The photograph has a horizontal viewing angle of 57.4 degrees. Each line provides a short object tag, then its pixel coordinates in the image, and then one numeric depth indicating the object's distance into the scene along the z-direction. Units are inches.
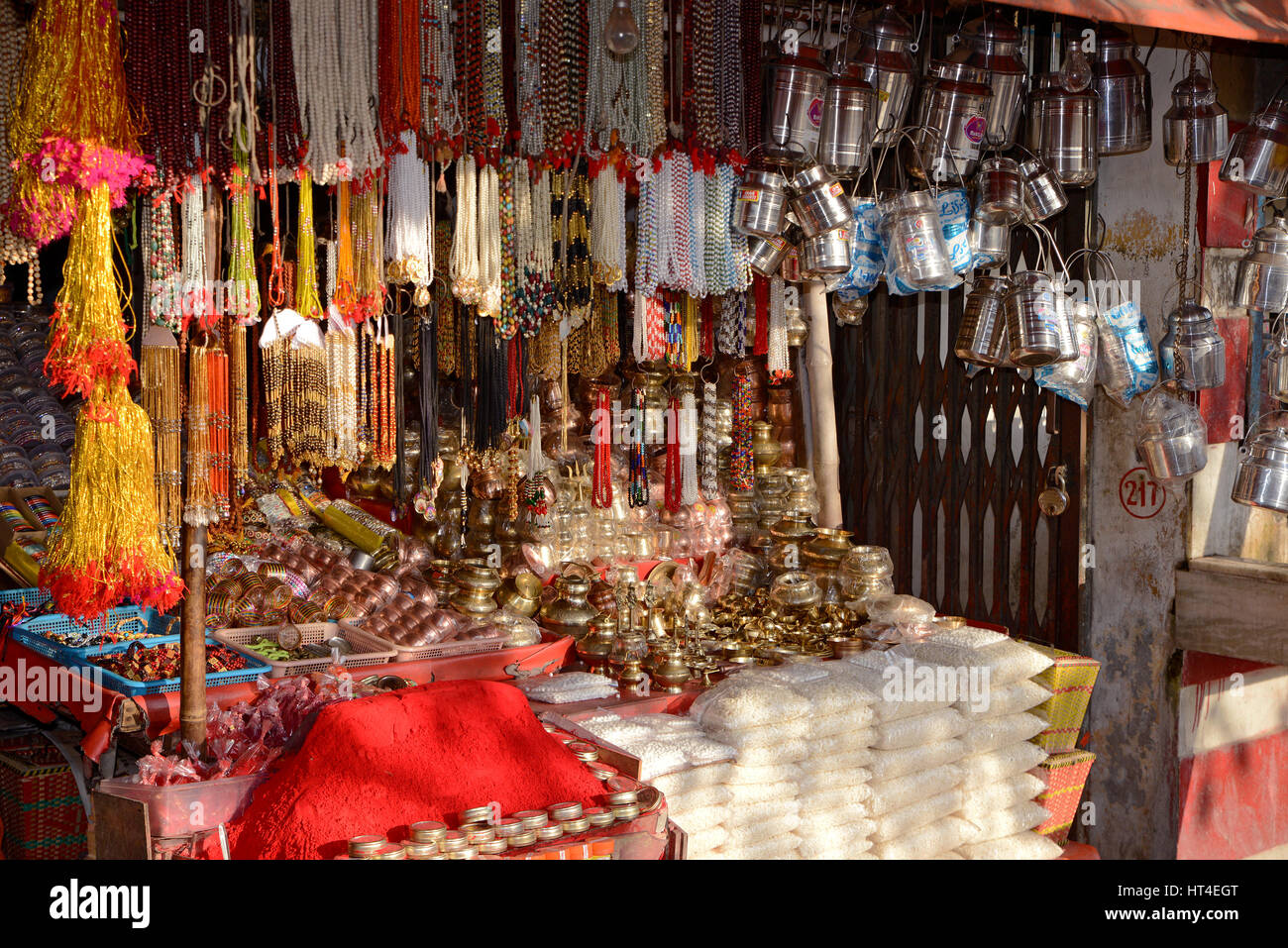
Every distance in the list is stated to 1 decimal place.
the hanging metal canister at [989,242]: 174.2
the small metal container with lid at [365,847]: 90.9
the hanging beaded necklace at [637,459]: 203.9
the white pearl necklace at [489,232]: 150.7
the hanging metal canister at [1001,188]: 166.6
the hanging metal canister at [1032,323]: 159.3
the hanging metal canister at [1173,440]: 163.3
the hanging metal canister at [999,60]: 167.5
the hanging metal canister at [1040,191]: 170.7
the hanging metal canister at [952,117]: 167.6
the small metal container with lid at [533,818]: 98.7
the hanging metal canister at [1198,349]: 164.9
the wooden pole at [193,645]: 105.3
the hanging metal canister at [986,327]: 169.5
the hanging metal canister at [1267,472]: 156.9
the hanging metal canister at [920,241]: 169.2
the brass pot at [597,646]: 161.8
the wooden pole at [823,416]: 204.7
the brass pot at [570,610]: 171.2
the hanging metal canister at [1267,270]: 164.4
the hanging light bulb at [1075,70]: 166.2
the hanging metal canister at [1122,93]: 167.3
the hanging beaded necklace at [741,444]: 212.7
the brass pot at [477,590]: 172.9
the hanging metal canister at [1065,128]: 168.9
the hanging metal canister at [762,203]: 165.3
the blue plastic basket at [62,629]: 144.5
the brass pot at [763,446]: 216.8
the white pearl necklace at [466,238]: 149.0
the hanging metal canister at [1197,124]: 164.4
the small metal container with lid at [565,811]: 100.6
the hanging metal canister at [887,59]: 165.9
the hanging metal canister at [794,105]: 161.3
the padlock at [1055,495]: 184.5
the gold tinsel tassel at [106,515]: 101.7
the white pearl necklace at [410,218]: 142.4
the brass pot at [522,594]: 179.0
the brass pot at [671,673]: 154.1
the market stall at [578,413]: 103.5
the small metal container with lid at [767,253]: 173.8
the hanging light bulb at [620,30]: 128.0
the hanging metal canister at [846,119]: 162.1
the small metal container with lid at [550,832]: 99.0
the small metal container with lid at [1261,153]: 165.2
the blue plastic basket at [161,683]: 131.3
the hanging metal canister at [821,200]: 163.8
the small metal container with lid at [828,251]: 168.1
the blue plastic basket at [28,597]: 161.5
